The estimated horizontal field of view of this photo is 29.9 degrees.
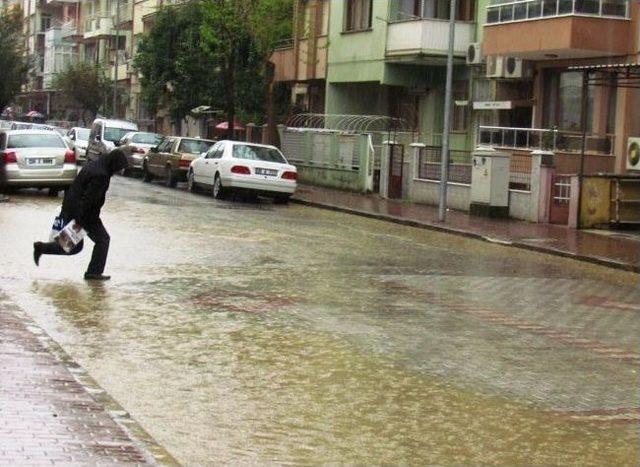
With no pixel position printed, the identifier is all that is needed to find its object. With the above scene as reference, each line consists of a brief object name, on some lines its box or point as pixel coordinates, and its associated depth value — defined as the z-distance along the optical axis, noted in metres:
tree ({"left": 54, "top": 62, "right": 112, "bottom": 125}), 72.94
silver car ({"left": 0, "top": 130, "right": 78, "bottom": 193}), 27.05
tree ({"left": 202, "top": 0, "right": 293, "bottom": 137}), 41.80
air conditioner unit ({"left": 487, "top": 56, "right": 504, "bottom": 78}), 34.62
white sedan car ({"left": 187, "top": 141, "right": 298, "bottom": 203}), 30.41
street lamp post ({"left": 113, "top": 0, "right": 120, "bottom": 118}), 69.19
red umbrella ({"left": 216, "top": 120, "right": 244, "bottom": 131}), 50.62
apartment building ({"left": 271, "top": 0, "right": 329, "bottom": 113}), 46.34
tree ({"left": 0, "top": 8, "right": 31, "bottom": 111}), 64.38
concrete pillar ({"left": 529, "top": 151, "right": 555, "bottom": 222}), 26.39
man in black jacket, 13.69
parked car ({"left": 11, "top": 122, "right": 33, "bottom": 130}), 49.77
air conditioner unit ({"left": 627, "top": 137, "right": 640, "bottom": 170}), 24.62
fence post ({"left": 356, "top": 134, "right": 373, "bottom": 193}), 35.16
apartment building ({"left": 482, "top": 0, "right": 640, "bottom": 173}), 30.70
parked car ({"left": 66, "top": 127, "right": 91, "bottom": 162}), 49.16
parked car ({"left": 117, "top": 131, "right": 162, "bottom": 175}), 41.47
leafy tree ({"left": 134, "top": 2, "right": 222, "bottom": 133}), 49.78
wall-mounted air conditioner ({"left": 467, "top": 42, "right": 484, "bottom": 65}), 35.88
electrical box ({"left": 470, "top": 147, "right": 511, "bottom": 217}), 27.59
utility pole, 26.06
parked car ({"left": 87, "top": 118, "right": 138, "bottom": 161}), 45.00
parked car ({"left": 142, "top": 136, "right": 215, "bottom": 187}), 36.16
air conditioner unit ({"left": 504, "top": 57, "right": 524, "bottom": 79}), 34.28
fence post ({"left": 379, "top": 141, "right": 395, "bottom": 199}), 33.38
